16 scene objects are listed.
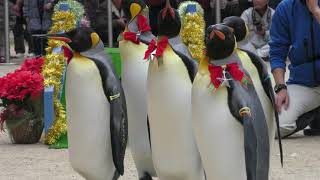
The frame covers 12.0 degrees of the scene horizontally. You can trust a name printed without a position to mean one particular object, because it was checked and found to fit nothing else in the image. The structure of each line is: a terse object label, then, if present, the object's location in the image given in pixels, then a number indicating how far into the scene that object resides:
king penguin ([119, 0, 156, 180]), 9.29
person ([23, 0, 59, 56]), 24.65
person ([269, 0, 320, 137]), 11.06
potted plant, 13.62
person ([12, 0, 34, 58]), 27.14
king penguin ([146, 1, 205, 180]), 8.16
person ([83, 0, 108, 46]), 24.45
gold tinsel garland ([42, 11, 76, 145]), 13.50
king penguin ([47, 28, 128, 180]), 8.41
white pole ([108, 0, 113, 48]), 24.28
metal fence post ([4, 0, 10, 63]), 24.87
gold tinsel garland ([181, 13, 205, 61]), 14.62
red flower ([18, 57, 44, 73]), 14.27
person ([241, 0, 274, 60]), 22.14
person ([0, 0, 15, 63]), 25.26
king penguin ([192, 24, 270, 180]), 7.25
